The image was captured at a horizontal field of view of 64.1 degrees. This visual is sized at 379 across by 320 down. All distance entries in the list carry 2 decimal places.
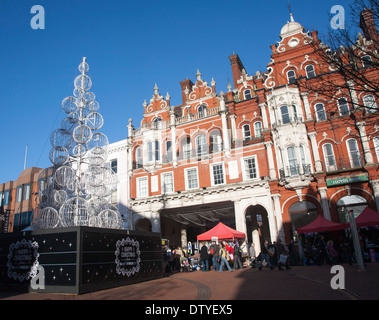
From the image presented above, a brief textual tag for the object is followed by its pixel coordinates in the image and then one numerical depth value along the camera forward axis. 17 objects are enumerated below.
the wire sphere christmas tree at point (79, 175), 14.65
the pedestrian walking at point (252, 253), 22.11
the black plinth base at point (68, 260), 10.03
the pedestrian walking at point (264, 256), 16.62
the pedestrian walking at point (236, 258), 18.52
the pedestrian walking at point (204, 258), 19.03
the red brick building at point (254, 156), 24.05
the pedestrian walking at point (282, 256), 15.81
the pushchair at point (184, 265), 19.88
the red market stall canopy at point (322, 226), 18.83
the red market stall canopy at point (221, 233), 20.50
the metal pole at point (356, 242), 13.17
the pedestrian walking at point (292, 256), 19.33
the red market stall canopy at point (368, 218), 17.77
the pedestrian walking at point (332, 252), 17.36
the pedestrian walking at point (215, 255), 18.16
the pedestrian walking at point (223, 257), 17.43
